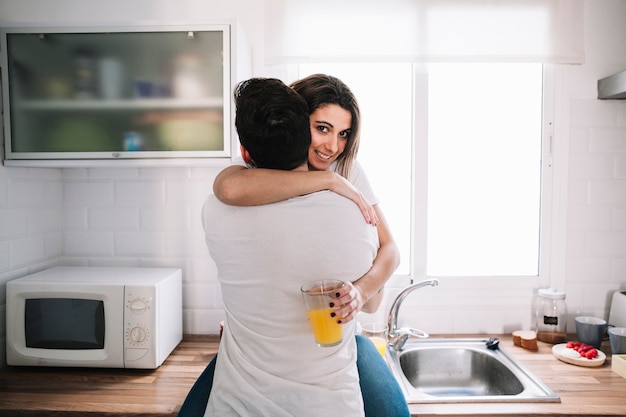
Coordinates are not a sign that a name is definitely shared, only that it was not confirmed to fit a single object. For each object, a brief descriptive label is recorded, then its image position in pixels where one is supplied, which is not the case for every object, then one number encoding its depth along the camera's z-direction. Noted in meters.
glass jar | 1.98
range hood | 1.85
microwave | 1.65
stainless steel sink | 1.83
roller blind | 1.94
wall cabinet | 1.68
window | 2.10
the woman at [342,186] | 0.93
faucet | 1.90
